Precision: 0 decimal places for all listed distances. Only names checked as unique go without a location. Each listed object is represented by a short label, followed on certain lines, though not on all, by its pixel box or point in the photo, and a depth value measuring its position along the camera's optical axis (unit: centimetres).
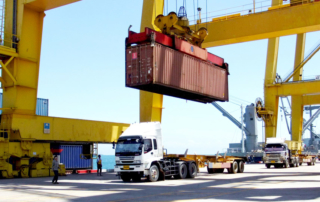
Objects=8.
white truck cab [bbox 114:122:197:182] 1708
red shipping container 1677
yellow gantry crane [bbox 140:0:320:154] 2047
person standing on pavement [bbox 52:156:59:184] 1700
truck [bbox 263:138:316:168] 3147
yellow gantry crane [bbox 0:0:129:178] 2130
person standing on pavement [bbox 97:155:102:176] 2360
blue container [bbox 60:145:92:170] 2598
